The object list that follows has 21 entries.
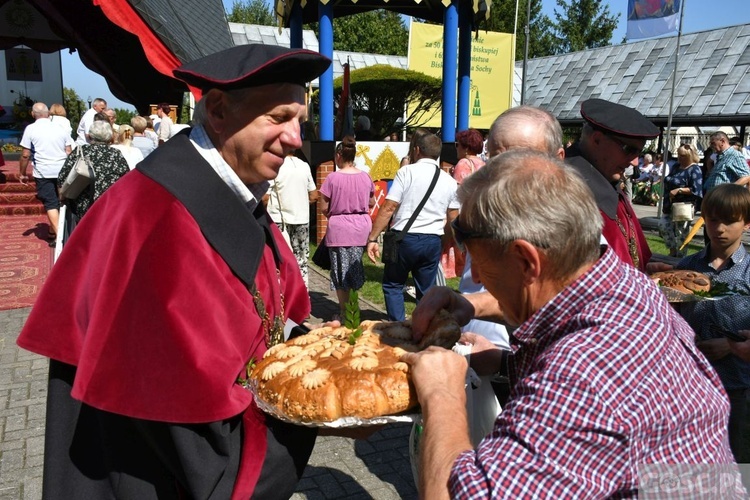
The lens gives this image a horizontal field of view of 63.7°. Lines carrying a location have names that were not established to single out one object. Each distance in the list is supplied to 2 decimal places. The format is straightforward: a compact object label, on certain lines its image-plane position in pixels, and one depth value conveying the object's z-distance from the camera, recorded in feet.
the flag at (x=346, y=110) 36.40
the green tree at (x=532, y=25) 123.54
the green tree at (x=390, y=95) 53.01
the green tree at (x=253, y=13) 175.63
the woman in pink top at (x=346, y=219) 21.38
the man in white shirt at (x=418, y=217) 19.06
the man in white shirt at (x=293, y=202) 21.95
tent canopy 23.32
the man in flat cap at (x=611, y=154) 10.14
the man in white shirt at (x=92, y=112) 38.52
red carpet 24.84
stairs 41.50
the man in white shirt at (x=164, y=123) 36.94
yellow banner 60.23
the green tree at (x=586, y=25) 152.05
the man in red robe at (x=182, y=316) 5.07
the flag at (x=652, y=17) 44.65
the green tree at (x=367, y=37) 142.20
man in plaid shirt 3.84
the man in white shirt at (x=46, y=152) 31.71
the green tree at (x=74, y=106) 84.35
